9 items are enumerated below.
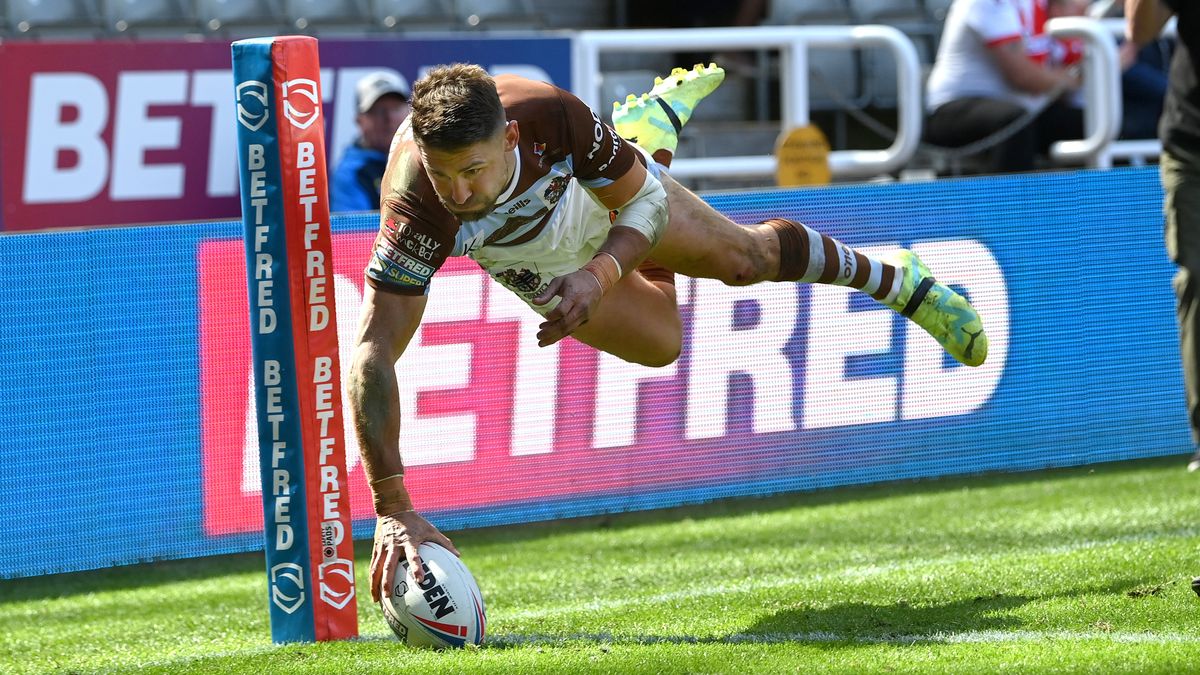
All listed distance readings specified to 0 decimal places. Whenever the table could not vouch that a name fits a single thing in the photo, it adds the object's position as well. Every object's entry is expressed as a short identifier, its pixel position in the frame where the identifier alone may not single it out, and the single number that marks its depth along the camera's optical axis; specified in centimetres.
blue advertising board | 1259
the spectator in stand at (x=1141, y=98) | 2170
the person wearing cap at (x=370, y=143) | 1700
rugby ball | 880
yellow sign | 1727
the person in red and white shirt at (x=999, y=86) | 1928
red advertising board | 1669
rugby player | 875
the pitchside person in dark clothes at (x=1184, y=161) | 1066
